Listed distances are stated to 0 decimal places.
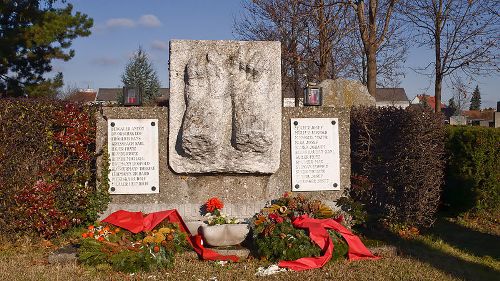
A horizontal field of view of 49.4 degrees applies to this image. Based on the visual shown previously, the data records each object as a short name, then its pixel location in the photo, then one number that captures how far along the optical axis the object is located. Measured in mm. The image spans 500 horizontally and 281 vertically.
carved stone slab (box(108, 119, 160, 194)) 7008
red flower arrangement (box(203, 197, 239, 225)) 6664
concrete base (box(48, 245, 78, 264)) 5887
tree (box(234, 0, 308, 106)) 16719
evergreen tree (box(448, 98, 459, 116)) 43316
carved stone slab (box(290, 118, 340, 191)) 7219
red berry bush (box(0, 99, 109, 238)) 6520
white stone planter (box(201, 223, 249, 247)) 6250
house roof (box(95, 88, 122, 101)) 54706
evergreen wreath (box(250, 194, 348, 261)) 5863
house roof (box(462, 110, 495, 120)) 45909
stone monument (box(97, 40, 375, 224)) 6855
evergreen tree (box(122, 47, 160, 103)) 26141
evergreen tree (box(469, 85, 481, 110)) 65700
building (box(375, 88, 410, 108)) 44594
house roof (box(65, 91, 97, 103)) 47481
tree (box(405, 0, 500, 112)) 14516
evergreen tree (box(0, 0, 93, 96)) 13484
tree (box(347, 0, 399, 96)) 12508
